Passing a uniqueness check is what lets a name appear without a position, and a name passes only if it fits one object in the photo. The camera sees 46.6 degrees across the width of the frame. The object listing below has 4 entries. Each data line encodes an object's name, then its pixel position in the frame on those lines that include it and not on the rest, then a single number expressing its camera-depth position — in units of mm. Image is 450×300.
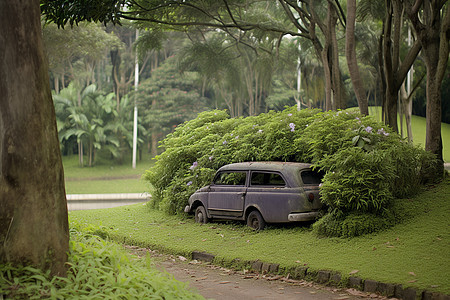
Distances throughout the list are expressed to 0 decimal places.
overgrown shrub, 9461
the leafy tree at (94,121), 42875
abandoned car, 10034
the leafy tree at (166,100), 42781
